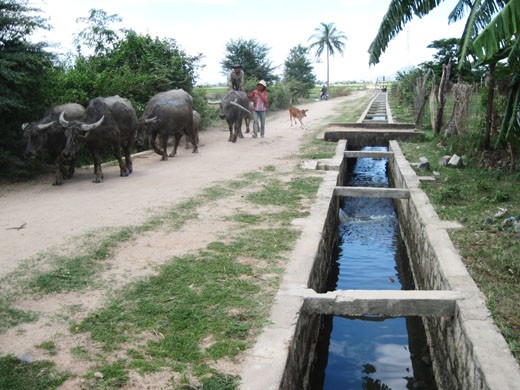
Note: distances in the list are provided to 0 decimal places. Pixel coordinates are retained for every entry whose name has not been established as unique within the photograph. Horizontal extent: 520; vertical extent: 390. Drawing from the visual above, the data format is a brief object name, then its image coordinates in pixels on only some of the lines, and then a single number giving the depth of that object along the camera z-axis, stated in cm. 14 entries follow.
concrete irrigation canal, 343
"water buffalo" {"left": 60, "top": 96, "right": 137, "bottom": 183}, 845
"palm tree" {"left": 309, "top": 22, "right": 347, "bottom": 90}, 5406
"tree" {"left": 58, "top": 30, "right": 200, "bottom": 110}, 1142
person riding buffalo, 1510
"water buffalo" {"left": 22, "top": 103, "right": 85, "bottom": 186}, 838
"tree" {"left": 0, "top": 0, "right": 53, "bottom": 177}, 879
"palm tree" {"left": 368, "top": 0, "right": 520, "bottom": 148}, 559
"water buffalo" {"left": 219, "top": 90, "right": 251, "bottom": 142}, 1416
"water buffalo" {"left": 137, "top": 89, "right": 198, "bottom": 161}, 1109
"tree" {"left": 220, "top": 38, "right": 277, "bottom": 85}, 2792
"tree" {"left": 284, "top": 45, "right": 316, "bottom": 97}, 4253
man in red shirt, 1462
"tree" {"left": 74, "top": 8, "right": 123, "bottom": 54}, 1474
